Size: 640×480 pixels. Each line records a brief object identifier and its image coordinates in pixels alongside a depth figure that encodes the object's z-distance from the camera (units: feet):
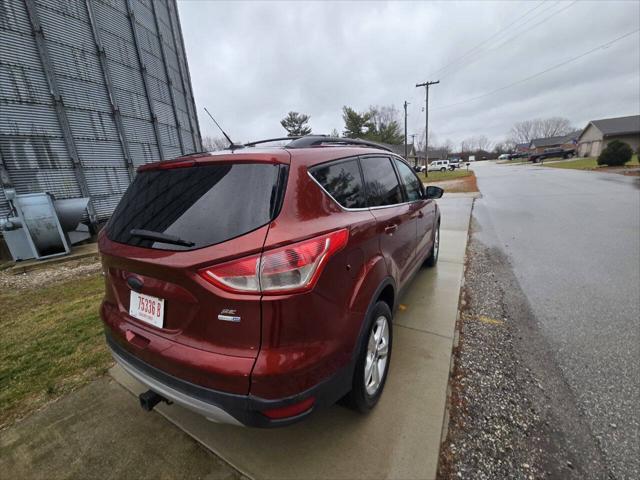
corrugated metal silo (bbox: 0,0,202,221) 22.00
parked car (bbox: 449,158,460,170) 167.57
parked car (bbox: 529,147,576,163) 163.80
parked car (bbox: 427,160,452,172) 163.99
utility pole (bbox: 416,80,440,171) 99.91
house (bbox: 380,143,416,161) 202.15
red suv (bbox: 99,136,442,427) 4.45
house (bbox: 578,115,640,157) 142.41
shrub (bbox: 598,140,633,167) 79.71
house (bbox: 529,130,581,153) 219.45
